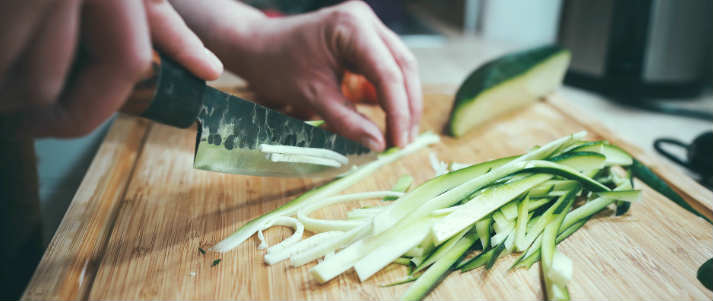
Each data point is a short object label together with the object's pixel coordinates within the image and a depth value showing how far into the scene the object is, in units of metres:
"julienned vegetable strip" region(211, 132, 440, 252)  0.37
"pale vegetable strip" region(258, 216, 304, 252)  0.37
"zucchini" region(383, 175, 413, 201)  0.42
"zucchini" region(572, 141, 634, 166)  0.43
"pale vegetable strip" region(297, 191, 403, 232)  0.38
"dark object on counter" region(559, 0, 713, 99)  0.61
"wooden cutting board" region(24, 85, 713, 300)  0.34
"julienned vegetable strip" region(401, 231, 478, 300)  0.33
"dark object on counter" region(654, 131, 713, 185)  0.45
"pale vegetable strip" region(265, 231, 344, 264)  0.35
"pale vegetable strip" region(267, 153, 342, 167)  0.39
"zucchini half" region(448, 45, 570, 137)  0.52
